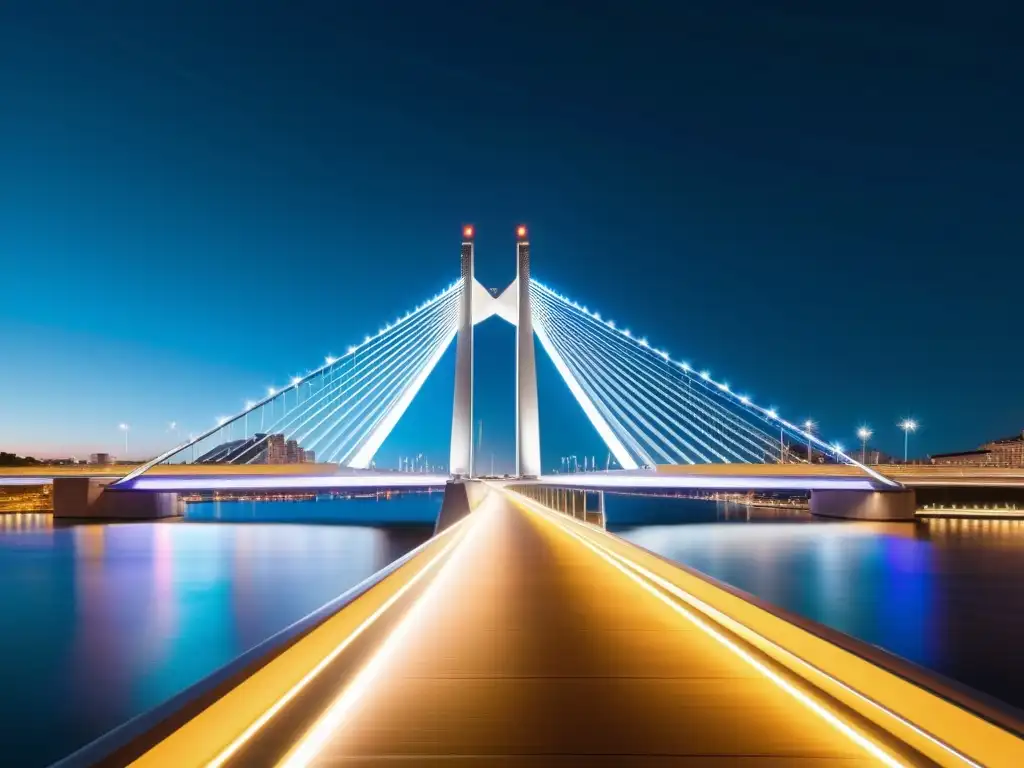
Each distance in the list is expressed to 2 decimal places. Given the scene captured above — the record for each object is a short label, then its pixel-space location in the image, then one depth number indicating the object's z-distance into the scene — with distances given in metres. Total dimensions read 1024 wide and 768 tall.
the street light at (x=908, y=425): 82.69
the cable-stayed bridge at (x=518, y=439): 49.59
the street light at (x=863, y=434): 77.75
